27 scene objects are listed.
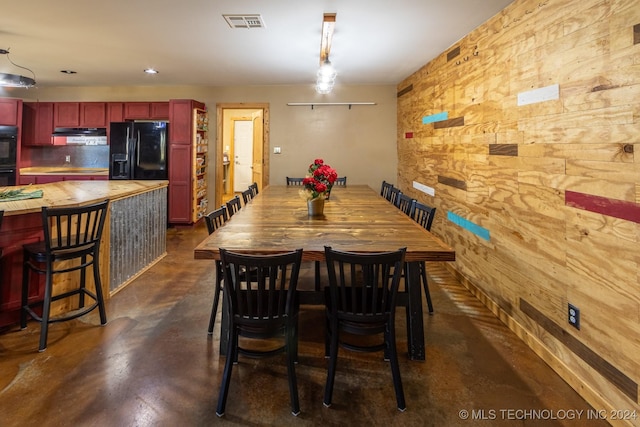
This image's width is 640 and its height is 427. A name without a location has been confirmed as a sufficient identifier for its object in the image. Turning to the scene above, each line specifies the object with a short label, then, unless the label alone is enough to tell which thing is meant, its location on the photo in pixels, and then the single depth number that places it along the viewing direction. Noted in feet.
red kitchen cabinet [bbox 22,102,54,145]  19.81
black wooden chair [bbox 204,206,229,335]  7.60
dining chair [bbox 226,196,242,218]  9.54
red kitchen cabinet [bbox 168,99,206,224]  18.70
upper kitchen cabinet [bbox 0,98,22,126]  18.83
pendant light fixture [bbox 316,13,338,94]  9.78
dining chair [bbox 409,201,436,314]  8.67
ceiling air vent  9.98
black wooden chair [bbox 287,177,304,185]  17.80
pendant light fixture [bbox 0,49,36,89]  11.10
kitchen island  7.97
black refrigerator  18.56
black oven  18.65
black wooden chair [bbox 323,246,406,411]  5.51
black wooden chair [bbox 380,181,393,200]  14.73
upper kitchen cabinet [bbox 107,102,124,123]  19.69
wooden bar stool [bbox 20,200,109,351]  7.44
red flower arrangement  8.89
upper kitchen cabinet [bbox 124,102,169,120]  19.75
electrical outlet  6.36
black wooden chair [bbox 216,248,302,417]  5.43
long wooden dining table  6.01
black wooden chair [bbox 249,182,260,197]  13.89
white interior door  31.19
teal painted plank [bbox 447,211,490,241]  10.01
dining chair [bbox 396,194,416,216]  10.04
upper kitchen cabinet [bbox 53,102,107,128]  19.77
